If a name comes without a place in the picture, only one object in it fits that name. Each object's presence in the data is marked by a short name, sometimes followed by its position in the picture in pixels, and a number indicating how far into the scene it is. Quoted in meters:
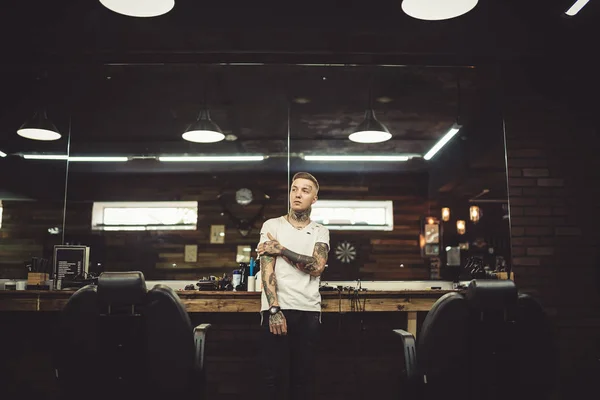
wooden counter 3.98
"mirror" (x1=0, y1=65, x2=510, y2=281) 5.70
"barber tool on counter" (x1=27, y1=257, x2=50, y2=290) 4.29
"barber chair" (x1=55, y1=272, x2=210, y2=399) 2.58
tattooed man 2.92
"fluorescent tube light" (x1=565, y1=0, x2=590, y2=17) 4.16
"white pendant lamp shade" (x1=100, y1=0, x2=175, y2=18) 3.23
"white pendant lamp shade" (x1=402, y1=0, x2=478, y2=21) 3.25
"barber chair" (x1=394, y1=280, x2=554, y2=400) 2.51
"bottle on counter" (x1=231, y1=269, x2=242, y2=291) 4.35
